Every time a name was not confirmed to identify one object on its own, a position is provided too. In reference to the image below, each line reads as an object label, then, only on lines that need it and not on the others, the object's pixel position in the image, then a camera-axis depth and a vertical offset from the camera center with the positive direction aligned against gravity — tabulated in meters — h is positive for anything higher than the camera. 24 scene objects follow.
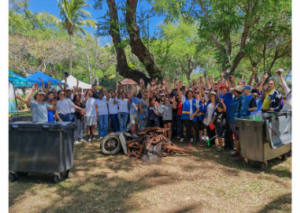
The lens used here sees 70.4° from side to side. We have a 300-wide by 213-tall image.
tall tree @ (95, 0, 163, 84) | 9.87 +3.08
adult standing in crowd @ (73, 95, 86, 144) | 8.42 -0.50
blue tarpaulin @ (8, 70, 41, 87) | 14.52 +1.89
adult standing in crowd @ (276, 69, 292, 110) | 6.11 +0.21
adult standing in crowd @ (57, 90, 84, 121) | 7.76 +0.00
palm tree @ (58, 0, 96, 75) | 25.24 +11.63
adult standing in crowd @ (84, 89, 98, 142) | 8.55 -0.18
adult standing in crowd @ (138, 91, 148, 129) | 8.15 -0.15
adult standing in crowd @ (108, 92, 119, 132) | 8.97 +0.02
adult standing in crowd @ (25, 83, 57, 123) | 5.32 -0.05
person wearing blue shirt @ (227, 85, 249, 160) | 5.90 -0.11
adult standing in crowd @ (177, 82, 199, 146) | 7.72 -0.19
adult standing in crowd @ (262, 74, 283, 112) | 5.91 +0.14
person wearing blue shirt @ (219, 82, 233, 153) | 6.83 +0.01
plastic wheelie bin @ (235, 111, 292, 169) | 5.08 -0.74
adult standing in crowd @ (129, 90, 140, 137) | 8.57 -0.28
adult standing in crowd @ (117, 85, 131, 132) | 9.06 -0.12
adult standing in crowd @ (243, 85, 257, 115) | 6.04 +0.12
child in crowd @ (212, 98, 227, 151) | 6.82 -0.41
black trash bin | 4.50 -0.83
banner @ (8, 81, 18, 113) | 5.99 +0.27
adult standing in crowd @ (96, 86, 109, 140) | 8.78 -0.27
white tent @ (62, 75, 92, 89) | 19.98 +2.44
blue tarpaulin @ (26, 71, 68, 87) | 17.37 +2.45
